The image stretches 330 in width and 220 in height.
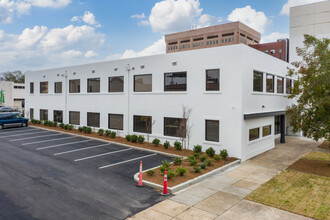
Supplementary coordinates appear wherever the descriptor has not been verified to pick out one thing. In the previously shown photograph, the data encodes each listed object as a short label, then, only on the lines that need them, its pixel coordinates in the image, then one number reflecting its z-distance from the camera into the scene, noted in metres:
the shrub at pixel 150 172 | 11.74
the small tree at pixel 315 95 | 13.53
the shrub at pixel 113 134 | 21.56
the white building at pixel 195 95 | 15.77
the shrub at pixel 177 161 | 13.90
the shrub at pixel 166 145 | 17.97
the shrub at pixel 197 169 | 12.27
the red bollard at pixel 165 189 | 9.75
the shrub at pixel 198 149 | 16.64
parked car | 27.86
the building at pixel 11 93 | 65.31
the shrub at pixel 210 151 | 15.60
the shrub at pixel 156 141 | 18.53
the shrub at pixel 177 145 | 17.50
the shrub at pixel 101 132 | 22.86
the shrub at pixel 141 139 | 19.62
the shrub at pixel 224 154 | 15.12
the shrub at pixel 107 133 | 22.28
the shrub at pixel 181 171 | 11.59
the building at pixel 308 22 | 42.41
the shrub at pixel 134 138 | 19.83
